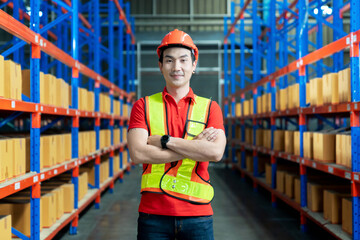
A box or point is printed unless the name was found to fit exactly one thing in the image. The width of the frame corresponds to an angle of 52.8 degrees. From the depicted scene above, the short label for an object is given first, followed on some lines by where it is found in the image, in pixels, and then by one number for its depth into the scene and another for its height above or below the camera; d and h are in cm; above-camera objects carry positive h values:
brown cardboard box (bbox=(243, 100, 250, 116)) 973 +45
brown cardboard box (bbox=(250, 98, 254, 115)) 921 +44
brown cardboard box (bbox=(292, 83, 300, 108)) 557 +44
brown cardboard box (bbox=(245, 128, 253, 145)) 934 -31
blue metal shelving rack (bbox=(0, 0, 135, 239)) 346 +55
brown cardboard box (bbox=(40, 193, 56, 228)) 425 -99
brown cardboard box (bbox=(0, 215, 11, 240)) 309 -87
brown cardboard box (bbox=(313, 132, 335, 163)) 462 -31
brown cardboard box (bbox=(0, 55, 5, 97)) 320 +44
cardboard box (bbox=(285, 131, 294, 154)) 611 -30
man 175 -12
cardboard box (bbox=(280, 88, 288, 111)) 631 +43
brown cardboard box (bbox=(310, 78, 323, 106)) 483 +43
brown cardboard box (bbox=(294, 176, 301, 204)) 560 -104
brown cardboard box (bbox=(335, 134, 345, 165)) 427 -31
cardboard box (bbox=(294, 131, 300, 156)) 557 -31
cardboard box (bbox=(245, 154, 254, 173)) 938 -105
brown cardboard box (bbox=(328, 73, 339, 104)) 434 +42
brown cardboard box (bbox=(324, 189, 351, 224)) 442 -102
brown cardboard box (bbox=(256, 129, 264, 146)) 826 -31
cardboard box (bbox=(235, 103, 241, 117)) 1116 +44
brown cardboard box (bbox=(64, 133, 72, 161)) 509 -30
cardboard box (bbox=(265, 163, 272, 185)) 750 -103
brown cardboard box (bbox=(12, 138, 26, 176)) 344 -29
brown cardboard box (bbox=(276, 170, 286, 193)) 648 -104
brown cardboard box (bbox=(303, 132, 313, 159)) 513 -30
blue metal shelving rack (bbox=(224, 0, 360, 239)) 374 +85
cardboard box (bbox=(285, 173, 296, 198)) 602 -103
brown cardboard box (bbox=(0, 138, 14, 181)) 319 -29
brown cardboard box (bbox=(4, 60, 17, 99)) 334 +45
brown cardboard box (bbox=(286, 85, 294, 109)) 597 +42
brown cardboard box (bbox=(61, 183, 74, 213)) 505 -101
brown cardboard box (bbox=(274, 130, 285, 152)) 671 -33
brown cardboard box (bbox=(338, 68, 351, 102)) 402 +42
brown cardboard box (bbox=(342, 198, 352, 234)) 401 -103
